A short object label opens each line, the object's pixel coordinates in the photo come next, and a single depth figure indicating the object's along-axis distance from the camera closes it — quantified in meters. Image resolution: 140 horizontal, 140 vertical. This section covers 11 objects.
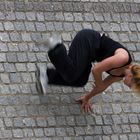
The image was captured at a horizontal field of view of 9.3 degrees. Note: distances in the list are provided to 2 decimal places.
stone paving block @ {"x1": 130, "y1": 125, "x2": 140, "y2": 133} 9.78
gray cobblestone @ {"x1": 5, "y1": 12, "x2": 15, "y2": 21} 10.20
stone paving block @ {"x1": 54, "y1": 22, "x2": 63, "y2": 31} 10.49
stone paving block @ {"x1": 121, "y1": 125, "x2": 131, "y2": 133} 9.72
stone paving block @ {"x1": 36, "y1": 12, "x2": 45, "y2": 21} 10.46
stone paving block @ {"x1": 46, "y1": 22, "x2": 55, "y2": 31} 10.42
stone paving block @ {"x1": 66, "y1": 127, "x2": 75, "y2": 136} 9.29
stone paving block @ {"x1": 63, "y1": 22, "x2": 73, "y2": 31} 10.56
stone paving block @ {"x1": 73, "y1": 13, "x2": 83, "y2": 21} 10.79
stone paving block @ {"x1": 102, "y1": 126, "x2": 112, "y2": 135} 9.58
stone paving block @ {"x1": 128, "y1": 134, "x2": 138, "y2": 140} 9.67
